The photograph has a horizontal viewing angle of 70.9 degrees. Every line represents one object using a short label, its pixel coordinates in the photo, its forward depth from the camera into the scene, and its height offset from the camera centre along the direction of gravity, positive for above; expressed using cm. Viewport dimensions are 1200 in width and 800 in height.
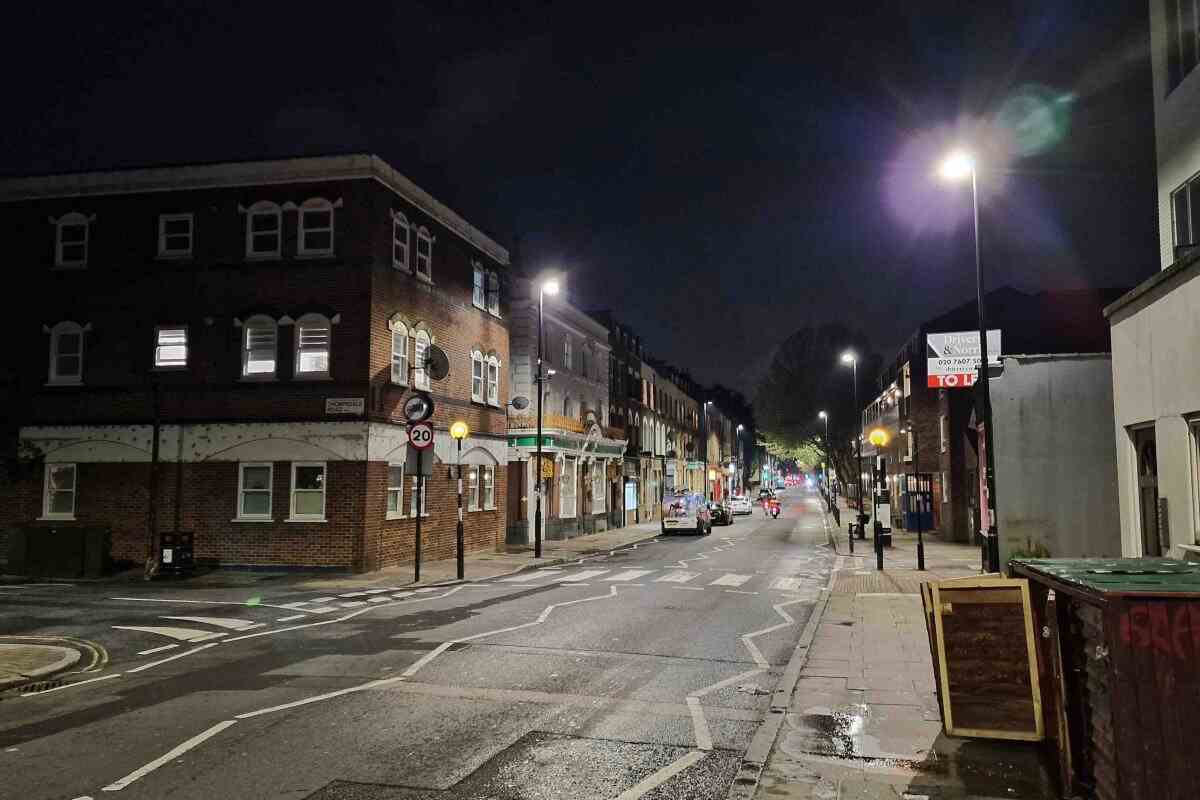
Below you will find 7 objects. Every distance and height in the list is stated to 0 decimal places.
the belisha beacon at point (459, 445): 2128 +109
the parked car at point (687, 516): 4125 -184
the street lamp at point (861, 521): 3576 -187
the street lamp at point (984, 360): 1645 +246
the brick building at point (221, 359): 2291 +347
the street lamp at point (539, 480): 2767 -2
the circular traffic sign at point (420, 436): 1994 +104
